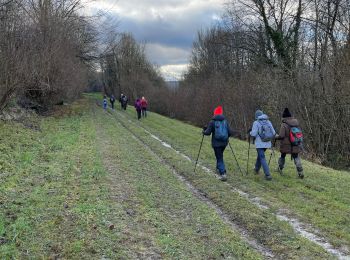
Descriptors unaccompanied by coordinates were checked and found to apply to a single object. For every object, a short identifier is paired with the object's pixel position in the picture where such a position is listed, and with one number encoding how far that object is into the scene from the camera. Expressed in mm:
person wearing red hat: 11016
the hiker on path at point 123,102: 47569
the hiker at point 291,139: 11531
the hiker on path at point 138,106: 33406
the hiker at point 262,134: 11266
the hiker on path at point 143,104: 33938
